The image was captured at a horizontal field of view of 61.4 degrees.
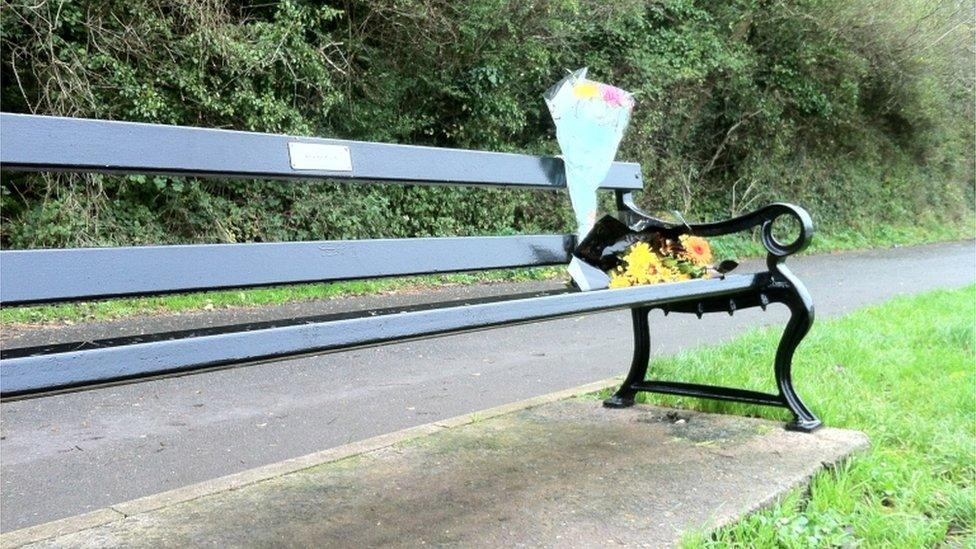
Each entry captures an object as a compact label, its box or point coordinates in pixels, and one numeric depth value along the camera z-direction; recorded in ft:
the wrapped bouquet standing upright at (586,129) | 10.48
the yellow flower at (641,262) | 9.86
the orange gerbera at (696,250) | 10.48
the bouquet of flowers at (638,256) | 9.91
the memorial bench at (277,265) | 5.15
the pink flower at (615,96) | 10.55
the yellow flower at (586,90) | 10.46
